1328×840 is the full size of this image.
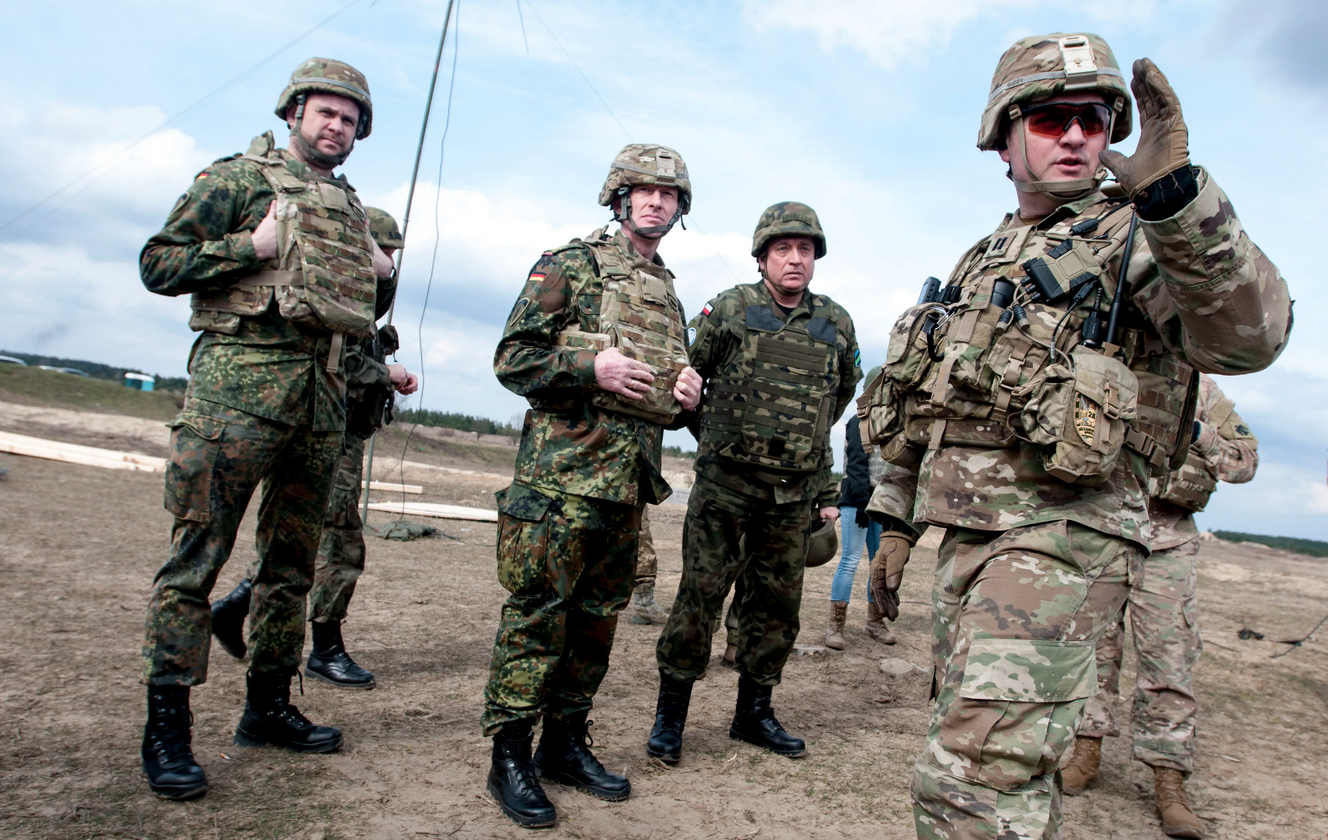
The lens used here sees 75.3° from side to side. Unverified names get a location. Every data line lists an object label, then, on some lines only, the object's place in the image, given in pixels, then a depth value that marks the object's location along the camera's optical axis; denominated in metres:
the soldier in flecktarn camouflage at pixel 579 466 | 3.32
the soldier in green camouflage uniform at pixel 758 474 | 4.25
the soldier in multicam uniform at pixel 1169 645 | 4.02
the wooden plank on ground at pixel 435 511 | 12.16
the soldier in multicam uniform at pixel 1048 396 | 2.05
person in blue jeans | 7.15
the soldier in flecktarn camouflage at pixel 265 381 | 3.17
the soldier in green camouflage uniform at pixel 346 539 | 4.70
